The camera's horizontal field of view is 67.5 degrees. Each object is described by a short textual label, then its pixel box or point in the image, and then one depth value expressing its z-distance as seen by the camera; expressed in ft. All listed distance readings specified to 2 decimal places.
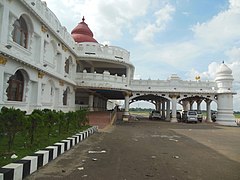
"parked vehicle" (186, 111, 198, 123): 69.55
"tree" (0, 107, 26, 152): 13.78
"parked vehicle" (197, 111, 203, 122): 77.03
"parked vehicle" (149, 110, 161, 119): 82.64
